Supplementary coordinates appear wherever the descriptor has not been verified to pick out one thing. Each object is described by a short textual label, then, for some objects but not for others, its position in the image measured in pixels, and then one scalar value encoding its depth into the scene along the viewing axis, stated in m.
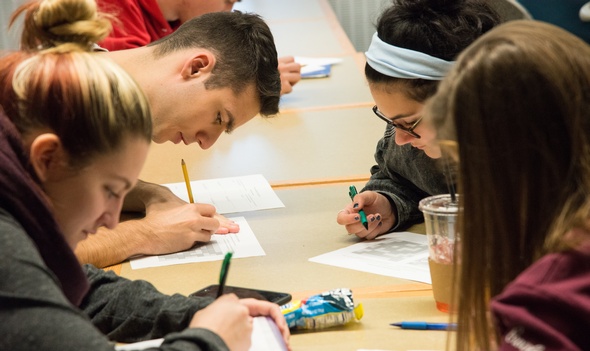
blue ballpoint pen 2.33
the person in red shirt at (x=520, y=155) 1.98
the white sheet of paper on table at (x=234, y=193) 3.03
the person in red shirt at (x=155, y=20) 4.10
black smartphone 2.42
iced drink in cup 2.39
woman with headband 2.71
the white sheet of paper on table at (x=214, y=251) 2.69
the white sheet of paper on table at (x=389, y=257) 2.57
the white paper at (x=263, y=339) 2.26
